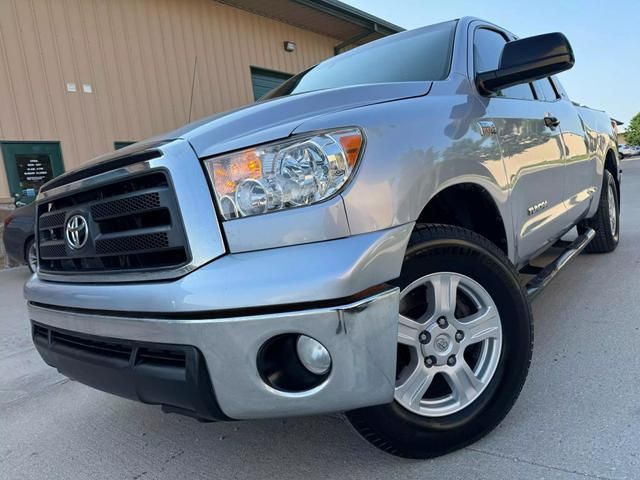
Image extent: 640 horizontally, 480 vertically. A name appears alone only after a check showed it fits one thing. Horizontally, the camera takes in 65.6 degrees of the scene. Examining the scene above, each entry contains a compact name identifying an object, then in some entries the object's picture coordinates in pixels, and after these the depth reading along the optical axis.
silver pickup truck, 1.49
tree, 76.05
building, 9.22
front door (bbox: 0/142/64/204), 9.16
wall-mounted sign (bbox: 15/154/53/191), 9.32
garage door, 13.11
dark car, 6.79
